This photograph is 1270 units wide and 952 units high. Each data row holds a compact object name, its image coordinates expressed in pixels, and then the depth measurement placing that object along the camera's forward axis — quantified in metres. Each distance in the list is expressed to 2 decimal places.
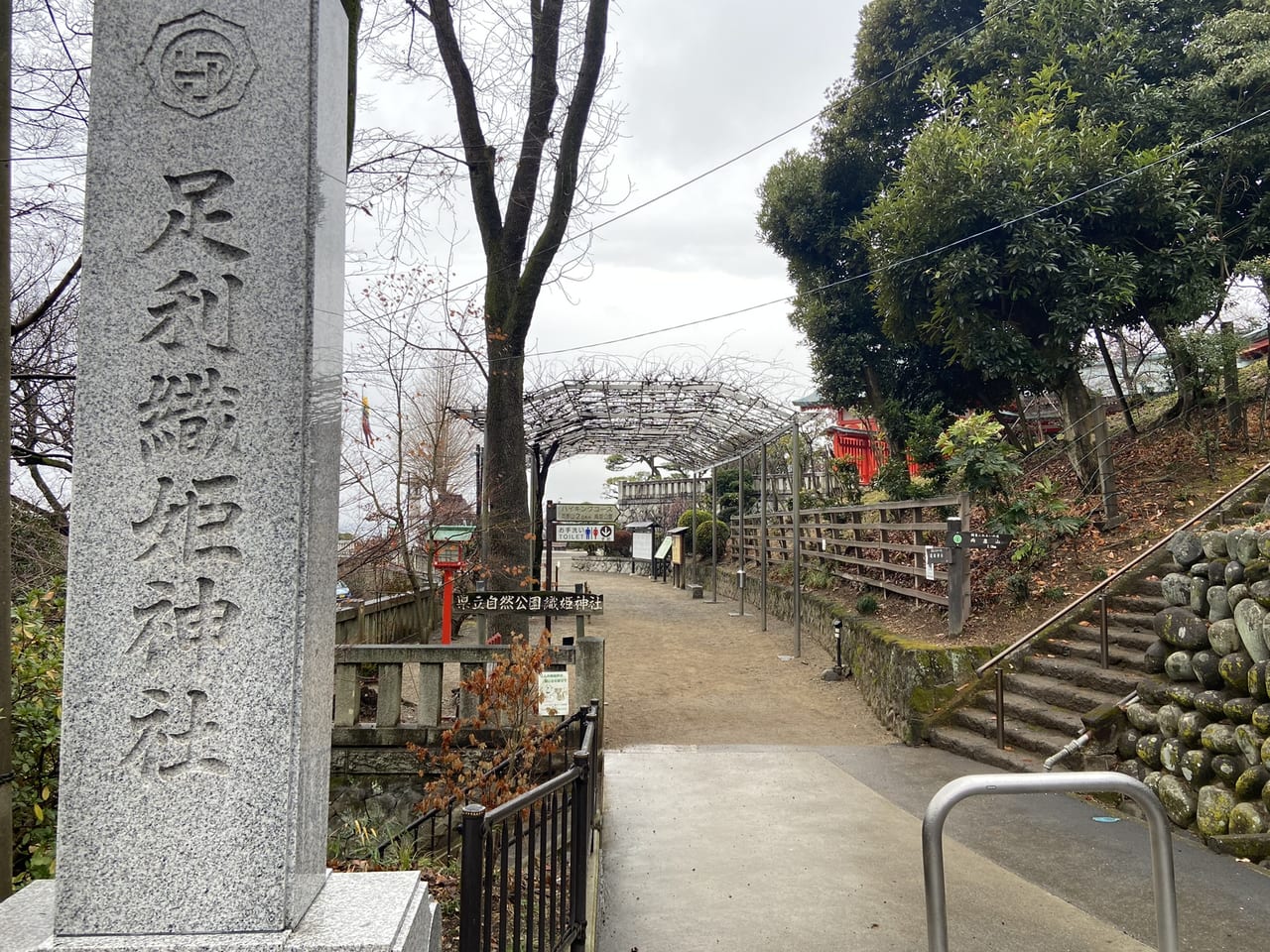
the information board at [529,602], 7.27
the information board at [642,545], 25.78
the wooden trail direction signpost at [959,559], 8.23
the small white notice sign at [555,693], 5.61
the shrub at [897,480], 11.53
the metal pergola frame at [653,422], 12.90
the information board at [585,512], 16.66
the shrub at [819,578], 14.12
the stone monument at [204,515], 2.18
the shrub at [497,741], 4.79
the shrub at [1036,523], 8.73
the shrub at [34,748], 3.71
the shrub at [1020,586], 8.41
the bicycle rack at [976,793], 2.56
